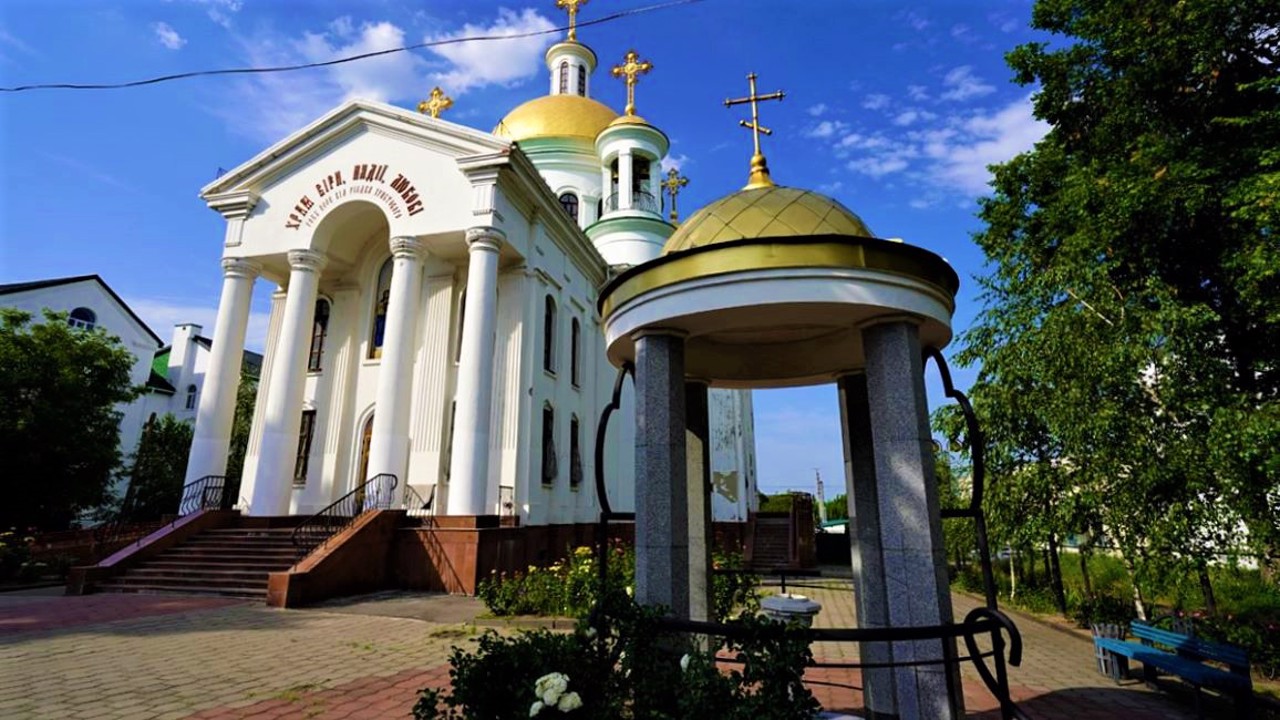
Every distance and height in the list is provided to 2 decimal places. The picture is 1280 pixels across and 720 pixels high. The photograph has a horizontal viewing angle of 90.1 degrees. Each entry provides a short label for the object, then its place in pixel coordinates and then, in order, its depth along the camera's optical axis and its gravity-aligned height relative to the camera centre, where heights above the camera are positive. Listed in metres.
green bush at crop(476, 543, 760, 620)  9.60 -0.89
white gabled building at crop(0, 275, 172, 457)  26.22 +9.09
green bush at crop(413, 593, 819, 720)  2.96 -0.72
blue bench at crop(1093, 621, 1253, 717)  5.23 -1.21
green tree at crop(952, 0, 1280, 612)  8.15 +3.58
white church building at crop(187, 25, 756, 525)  14.64 +5.09
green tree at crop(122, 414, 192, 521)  24.11 +2.33
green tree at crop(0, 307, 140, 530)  16.67 +2.94
